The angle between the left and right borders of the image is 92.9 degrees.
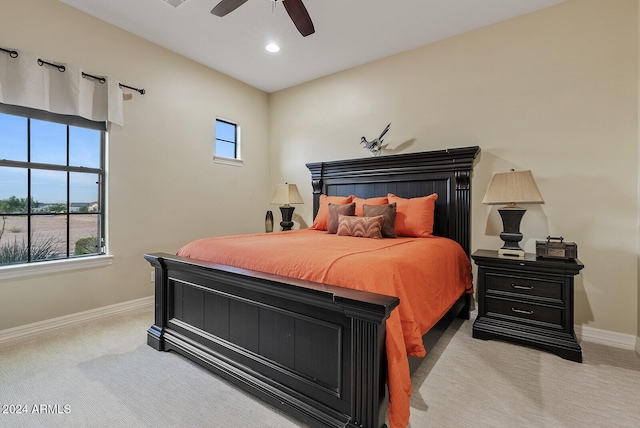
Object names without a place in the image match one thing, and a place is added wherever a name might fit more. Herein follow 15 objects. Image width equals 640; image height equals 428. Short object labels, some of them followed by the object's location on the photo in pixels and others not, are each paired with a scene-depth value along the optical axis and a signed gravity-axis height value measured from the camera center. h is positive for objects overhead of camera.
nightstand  2.24 -0.71
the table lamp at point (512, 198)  2.45 +0.12
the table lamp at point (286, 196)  4.04 +0.21
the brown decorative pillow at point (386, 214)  2.86 -0.02
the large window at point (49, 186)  2.51 +0.23
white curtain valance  2.42 +1.06
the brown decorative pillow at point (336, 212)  3.17 +0.00
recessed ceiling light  3.43 +1.88
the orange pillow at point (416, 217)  2.97 -0.05
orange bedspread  1.37 -0.32
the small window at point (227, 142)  4.22 +0.99
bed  1.32 -0.70
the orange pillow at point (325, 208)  3.57 +0.05
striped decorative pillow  2.76 -0.14
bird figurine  3.63 +0.81
